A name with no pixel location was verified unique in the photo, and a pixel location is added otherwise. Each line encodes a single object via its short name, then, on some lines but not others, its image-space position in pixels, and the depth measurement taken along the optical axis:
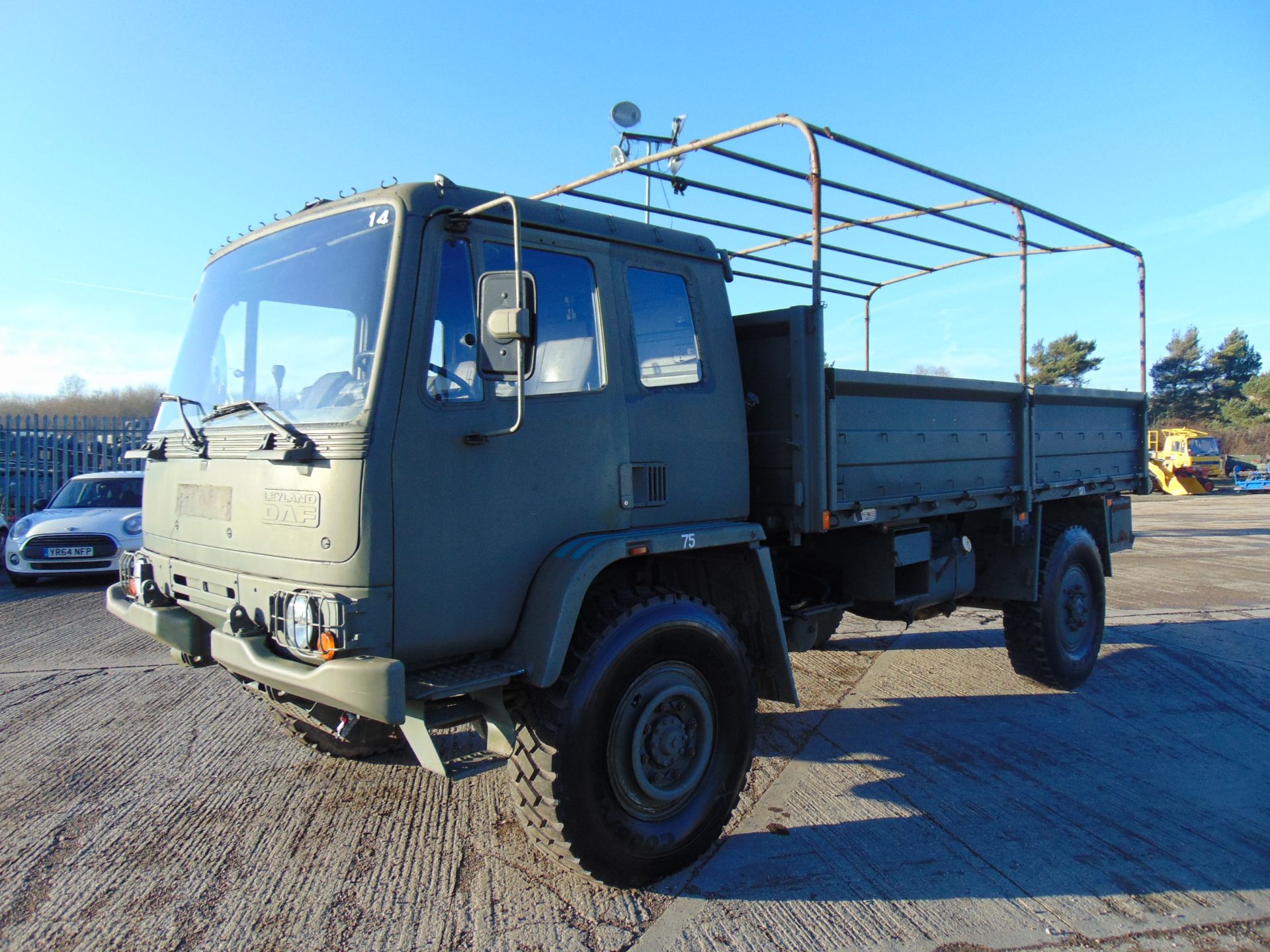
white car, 10.13
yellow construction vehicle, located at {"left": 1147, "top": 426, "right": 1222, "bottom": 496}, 29.23
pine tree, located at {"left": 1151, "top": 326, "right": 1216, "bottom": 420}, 47.69
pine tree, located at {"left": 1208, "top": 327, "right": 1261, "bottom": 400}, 46.78
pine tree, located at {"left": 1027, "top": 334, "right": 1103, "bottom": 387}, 42.81
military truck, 2.88
